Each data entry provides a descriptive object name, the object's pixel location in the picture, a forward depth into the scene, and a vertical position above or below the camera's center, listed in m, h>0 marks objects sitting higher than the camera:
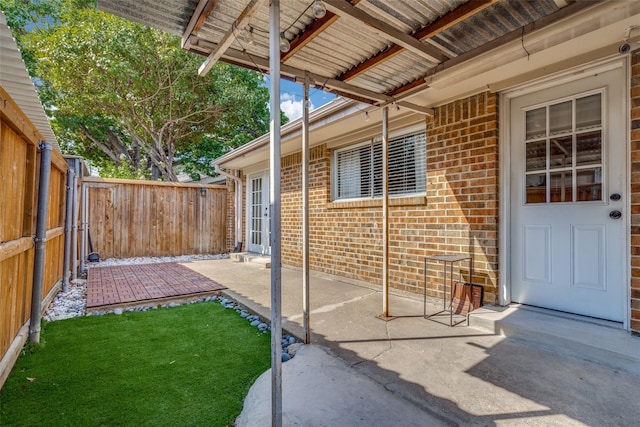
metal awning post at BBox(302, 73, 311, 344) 2.84 +0.04
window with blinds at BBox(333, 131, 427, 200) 4.66 +0.82
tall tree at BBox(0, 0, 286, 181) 9.33 +4.21
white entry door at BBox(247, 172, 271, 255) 8.56 +0.12
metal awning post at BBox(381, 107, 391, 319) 3.49 +0.07
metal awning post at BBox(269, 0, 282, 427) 1.74 +0.02
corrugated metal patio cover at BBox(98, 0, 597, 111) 2.13 +1.42
